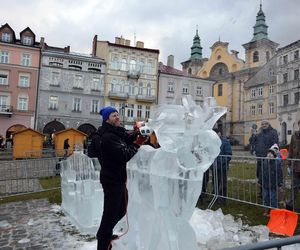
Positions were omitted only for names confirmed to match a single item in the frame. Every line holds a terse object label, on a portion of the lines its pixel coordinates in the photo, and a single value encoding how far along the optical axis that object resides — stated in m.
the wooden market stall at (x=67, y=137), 20.83
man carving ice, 3.55
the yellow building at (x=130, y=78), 38.88
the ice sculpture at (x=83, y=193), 5.49
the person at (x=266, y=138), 7.47
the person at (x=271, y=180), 6.13
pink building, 35.22
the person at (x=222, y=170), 7.26
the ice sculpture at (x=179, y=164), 3.29
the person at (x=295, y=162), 6.07
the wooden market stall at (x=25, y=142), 19.19
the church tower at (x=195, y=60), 62.22
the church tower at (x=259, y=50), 50.06
